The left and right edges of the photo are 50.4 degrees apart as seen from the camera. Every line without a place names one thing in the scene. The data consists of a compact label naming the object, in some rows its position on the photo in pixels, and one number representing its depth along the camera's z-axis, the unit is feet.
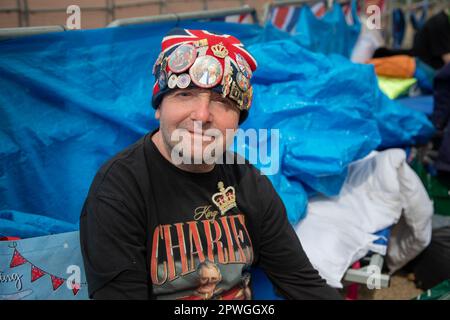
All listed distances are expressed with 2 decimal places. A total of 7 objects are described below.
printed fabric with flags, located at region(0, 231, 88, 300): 4.70
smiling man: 4.43
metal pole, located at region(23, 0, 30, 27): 6.58
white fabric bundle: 7.23
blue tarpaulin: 5.84
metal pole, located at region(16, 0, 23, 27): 6.55
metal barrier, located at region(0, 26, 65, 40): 5.67
